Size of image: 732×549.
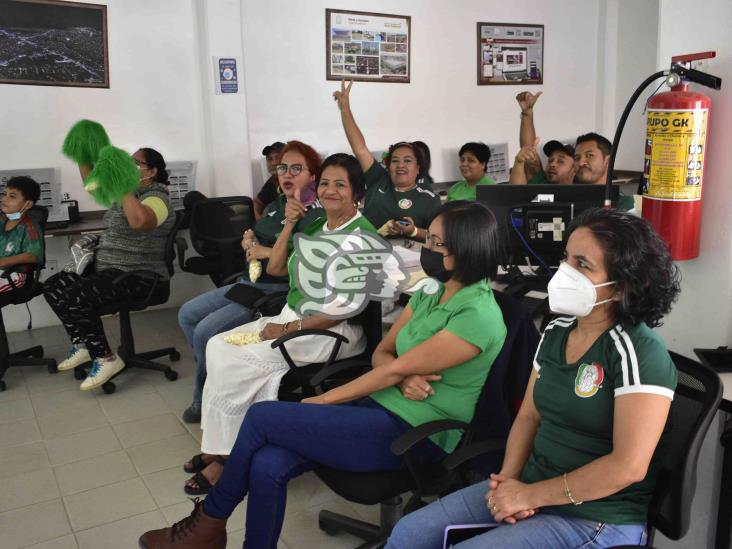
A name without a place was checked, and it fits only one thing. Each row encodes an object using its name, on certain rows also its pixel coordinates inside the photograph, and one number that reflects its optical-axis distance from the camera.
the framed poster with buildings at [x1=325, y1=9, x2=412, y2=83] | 5.60
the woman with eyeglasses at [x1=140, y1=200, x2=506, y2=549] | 1.82
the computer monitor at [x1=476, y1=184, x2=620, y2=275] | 2.52
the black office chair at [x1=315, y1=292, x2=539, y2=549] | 1.78
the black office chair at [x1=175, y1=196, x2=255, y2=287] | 4.42
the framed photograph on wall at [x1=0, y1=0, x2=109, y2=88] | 4.47
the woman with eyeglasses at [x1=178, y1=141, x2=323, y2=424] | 3.00
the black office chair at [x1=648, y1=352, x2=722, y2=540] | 1.34
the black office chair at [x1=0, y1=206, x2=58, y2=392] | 3.79
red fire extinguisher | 1.86
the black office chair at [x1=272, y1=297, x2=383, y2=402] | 2.25
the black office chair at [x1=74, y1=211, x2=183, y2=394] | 3.67
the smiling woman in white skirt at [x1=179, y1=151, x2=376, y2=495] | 2.47
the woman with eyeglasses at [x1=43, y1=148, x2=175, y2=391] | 3.57
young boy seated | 3.80
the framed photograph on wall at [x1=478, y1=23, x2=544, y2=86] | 6.36
